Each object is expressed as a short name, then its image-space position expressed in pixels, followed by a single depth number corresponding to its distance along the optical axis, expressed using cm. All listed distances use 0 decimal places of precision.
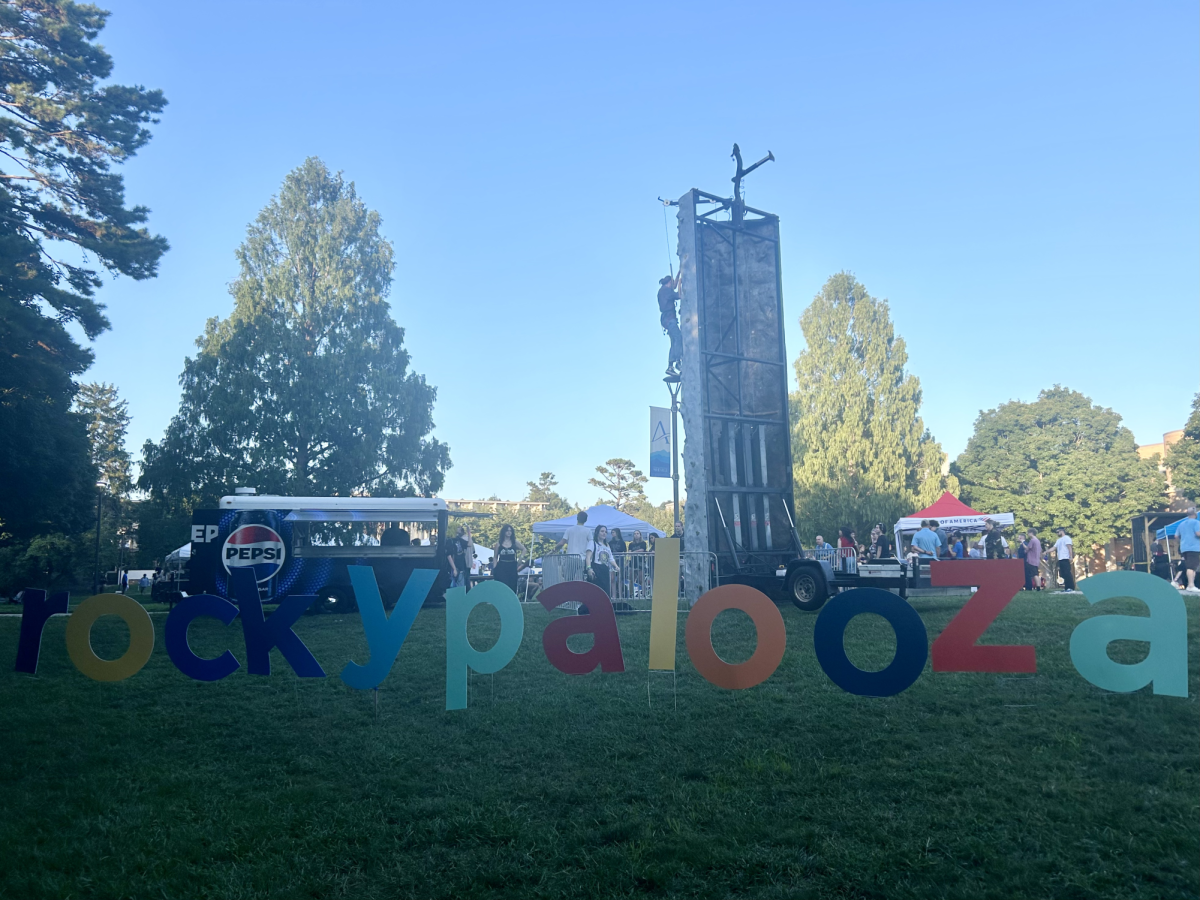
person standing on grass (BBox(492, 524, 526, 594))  1563
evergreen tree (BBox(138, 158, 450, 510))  2783
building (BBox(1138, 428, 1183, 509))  4038
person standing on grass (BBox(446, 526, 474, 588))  1680
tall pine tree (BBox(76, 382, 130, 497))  5075
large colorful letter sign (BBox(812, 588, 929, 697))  557
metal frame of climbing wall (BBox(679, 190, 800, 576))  1467
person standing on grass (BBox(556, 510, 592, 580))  1422
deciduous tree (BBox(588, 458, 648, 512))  7794
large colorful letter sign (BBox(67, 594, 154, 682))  678
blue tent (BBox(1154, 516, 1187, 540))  2381
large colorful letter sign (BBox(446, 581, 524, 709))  639
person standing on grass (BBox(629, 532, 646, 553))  1903
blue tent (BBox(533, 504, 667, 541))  2166
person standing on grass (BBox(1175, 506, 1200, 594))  1497
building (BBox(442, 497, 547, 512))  7356
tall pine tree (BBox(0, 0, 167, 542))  1609
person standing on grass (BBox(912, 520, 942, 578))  1496
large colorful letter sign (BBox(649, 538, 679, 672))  650
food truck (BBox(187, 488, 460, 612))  1675
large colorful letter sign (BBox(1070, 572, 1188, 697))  534
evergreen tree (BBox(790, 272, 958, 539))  3888
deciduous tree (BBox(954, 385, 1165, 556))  4031
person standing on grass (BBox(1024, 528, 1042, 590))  1761
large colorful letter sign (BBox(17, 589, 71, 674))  727
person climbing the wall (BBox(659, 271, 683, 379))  1620
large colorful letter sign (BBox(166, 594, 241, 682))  671
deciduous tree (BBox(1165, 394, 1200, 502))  3866
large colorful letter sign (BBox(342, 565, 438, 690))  641
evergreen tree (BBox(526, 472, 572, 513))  7381
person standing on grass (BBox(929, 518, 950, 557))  1608
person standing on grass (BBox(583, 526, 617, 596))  1383
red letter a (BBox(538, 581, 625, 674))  651
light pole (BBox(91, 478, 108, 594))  2817
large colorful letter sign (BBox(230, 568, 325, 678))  658
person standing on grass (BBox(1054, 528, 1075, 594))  1788
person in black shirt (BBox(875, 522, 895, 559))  1719
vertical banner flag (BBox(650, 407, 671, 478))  1662
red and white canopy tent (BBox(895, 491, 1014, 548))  2539
